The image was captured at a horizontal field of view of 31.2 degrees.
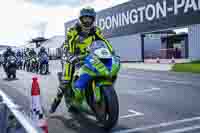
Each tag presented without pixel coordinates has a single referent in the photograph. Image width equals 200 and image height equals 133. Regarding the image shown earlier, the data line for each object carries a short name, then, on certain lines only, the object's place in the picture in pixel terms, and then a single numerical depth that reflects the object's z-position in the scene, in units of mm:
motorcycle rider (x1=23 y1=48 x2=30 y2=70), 29505
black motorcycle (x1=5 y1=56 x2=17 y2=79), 20312
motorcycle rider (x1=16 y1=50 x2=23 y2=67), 33409
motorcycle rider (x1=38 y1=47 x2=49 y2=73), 24328
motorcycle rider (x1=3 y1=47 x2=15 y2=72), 21022
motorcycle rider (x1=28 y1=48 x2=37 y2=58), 26941
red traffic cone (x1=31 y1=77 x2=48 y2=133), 5424
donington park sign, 30203
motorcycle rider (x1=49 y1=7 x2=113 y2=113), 6375
